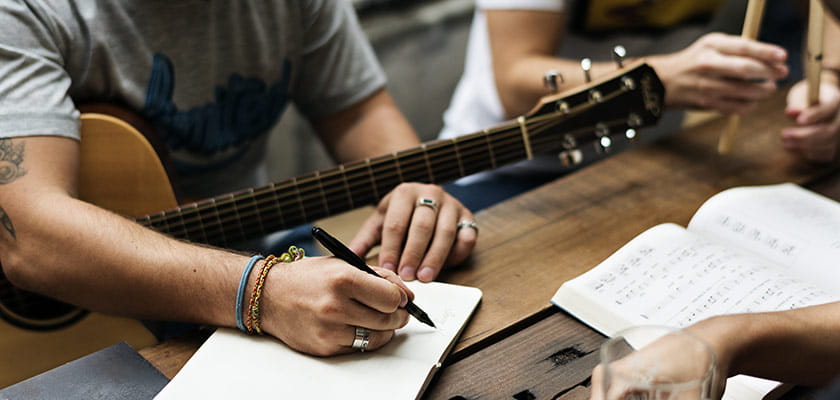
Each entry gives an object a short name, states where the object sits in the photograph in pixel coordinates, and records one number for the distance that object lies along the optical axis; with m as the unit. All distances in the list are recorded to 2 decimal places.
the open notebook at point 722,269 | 0.84
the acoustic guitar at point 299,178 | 1.09
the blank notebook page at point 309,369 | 0.76
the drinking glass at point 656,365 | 0.59
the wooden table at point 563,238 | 0.80
